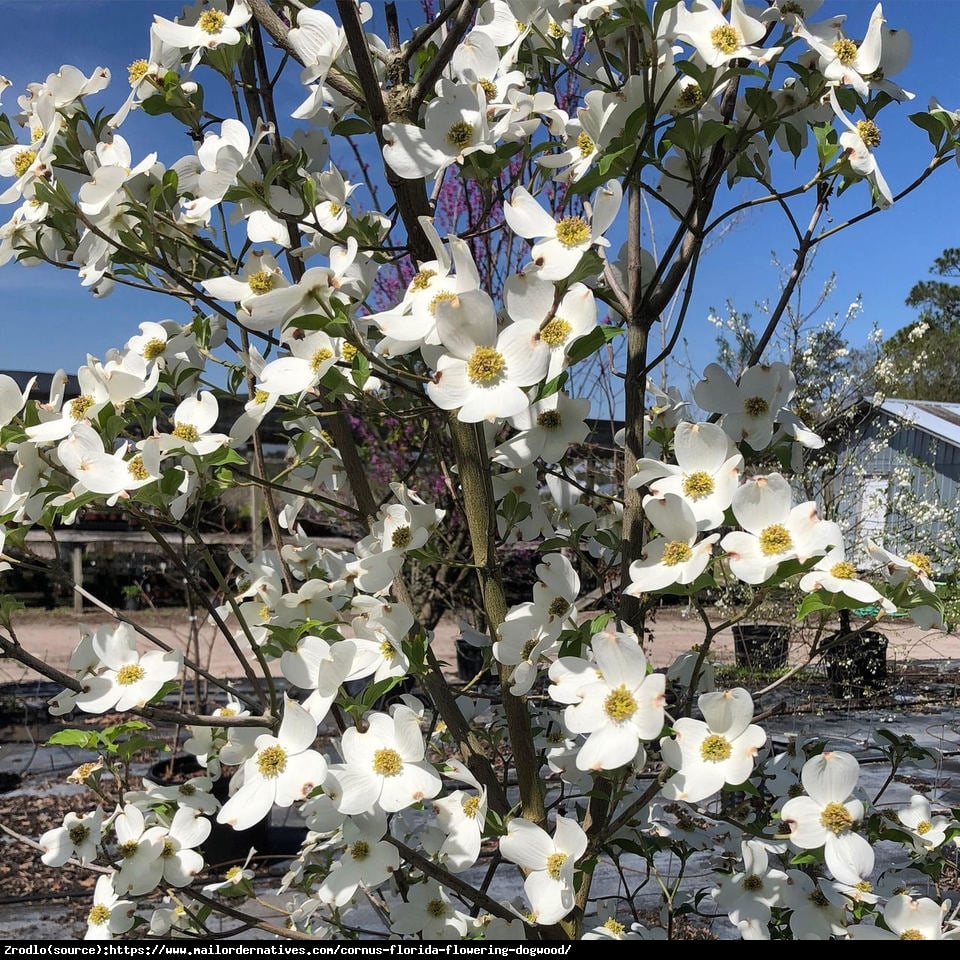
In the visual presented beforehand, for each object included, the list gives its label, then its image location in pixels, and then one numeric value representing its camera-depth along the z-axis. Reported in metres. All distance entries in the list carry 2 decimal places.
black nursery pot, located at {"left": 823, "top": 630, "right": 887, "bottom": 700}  4.08
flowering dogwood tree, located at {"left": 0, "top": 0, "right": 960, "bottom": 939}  0.64
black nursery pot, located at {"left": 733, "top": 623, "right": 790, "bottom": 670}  4.39
